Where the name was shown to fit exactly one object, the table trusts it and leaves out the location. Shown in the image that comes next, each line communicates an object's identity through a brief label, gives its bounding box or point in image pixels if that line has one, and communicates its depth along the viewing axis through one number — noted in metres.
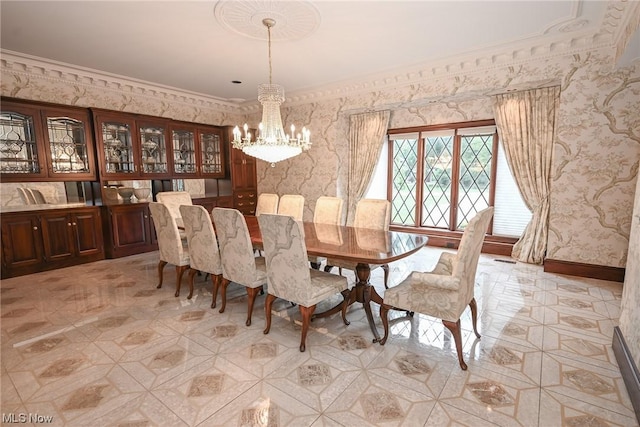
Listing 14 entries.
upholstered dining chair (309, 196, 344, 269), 3.44
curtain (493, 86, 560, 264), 3.67
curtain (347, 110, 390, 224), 4.91
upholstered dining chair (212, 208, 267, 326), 2.33
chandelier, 2.81
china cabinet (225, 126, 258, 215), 5.72
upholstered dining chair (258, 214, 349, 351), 1.98
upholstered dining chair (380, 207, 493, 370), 1.77
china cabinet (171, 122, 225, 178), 5.11
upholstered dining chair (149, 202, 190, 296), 2.88
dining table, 2.08
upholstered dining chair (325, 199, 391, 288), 3.10
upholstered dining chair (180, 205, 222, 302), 2.60
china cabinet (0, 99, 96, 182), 3.50
